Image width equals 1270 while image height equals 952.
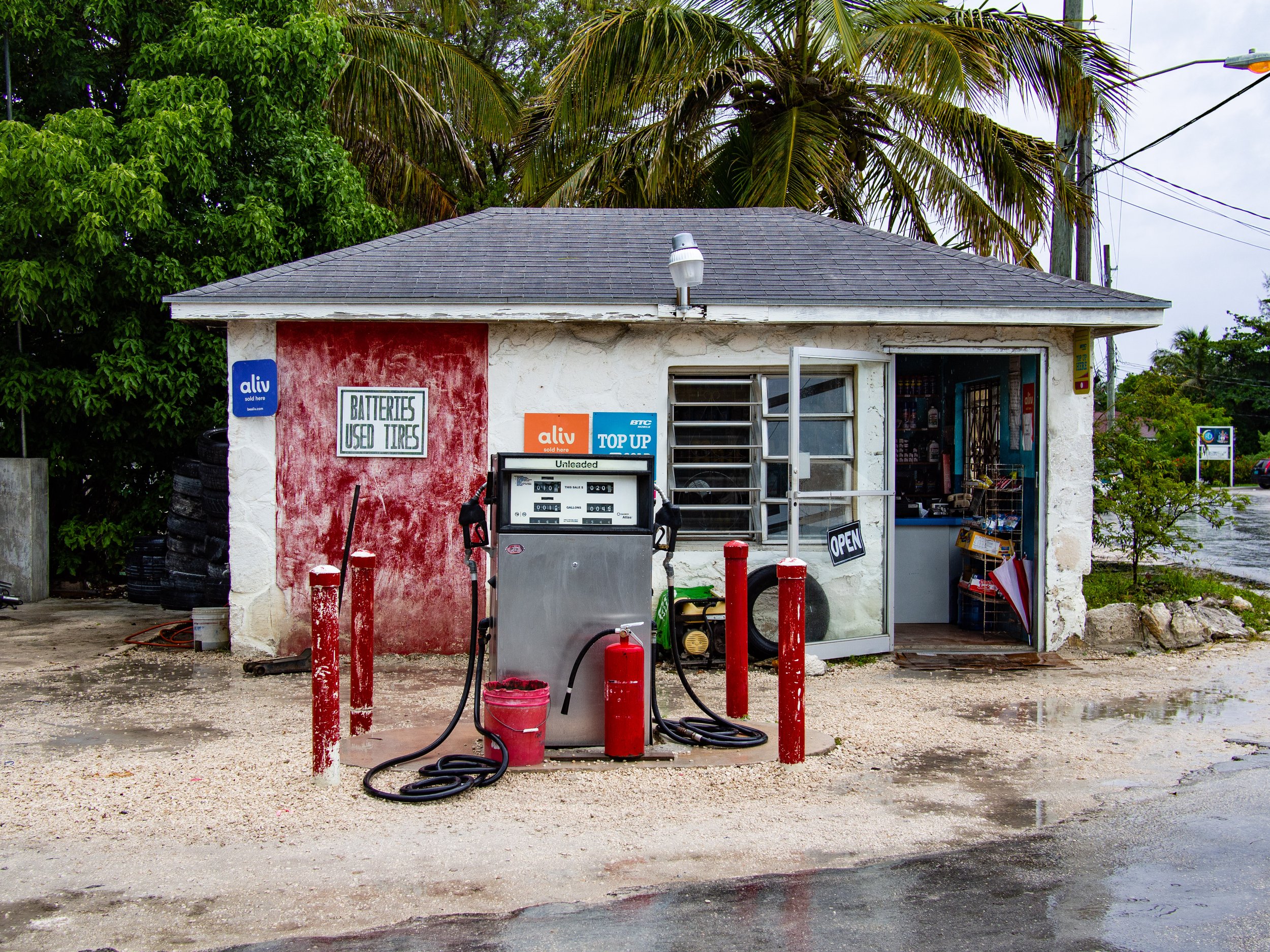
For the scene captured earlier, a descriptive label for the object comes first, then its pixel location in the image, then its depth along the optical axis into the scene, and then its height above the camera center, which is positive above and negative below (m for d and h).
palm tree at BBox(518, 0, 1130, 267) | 12.50 +4.79
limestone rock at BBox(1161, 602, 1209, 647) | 8.87 -1.39
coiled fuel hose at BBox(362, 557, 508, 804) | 4.93 -1.51
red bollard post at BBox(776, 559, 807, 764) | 5.44 -0.99
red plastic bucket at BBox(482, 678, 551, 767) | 5.26 -1.25
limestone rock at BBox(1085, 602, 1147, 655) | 8.83 -1.37
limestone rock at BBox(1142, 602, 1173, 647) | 8.84 -1.32
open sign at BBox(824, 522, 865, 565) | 8.25 -0.57
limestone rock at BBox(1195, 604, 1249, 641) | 9.04 -1.37
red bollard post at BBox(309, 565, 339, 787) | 4.98 -0.88
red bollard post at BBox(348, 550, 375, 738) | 5.87 -0.98
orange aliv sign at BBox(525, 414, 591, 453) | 8.48 +0.35
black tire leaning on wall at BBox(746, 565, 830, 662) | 8.09 -1.12
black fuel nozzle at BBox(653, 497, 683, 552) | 5.46 -0.25
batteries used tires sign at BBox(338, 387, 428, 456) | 8.43 +0.45
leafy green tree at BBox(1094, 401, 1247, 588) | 9.73 -0.23
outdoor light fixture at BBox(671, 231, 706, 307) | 7.48 +1.57
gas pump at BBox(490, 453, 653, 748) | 5.44 -0.46
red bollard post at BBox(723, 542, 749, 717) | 6.39 -0.99
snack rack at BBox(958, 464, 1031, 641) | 9.05 -0.69
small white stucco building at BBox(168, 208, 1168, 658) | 8.20 +0.55
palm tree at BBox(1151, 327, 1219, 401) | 48.22 +5.37
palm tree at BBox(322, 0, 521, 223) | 14.86 +5.59
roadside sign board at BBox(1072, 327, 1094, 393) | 8.34 +0.91
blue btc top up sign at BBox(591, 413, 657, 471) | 8.46 +0.34
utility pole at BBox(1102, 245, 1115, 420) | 28.44 +4.11
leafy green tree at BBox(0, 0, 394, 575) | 9.84 +2.78
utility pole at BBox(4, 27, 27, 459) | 10.93 +4.07
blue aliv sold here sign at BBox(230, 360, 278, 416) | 8.34 +0.73
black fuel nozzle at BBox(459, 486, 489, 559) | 5.34 -0.24
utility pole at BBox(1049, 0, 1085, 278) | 12.77 +3.26
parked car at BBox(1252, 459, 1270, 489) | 36.28 -0.10
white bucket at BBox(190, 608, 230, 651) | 8.62 -1.28
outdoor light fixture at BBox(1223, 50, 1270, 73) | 12.34 +4.95
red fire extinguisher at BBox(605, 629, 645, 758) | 5.35 -1.19
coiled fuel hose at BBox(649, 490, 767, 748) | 5.50 -1.47
